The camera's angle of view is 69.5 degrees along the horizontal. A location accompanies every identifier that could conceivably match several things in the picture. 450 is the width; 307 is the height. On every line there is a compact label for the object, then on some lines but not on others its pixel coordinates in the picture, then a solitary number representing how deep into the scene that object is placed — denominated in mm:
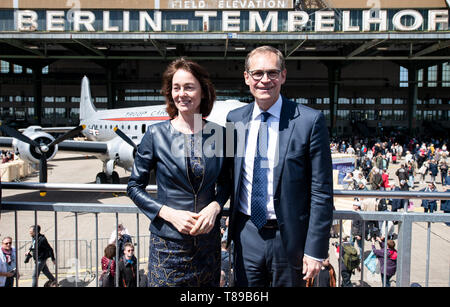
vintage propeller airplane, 13609
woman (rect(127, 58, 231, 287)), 2469
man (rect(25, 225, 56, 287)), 4810
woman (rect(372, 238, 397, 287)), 5281
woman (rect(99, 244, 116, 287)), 3898
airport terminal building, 29875
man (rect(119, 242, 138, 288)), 3724
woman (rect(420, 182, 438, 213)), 11203
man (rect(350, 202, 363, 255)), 6782
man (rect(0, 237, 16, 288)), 3623
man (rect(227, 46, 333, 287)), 2424
